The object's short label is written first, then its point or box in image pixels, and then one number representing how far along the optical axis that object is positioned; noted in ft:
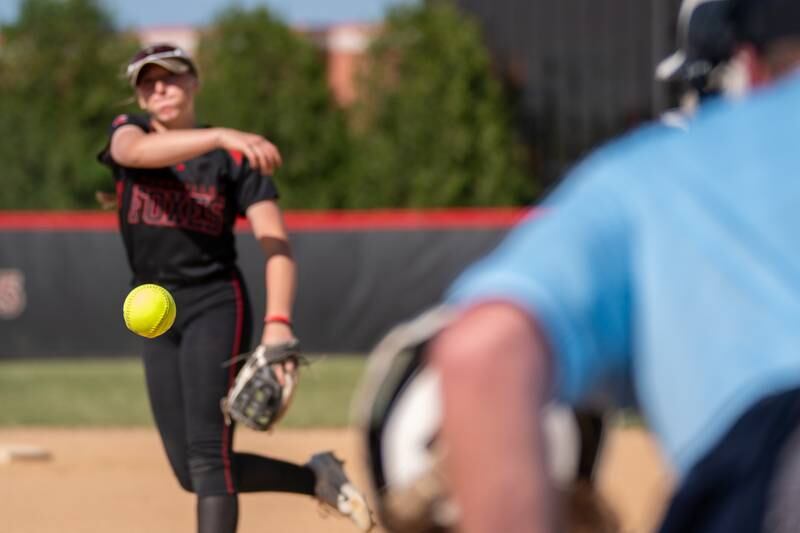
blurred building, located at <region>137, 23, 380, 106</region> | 198.70
